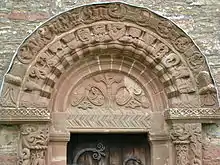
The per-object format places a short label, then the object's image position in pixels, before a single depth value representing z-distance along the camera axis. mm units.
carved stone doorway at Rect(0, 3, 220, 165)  4508
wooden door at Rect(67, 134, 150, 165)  5016
